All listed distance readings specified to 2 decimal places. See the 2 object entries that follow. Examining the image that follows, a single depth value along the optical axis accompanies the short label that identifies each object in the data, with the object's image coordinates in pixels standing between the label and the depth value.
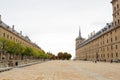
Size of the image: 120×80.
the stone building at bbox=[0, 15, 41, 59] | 27.11
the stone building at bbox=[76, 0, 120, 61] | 30.97
